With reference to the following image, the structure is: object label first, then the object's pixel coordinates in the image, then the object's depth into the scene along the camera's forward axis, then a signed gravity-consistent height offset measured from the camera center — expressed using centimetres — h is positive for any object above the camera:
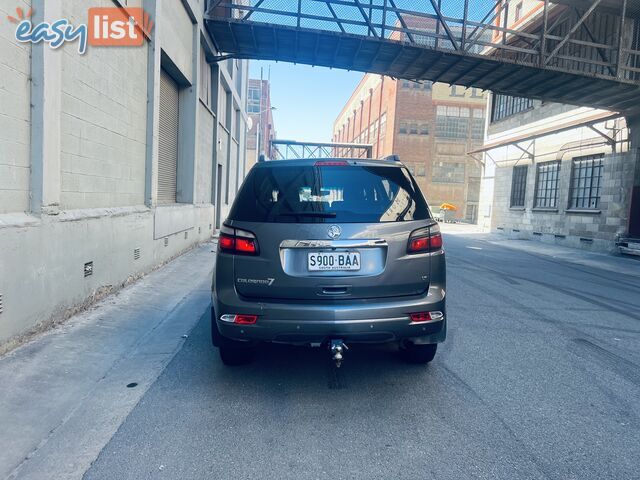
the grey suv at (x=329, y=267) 315 -46
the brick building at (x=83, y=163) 414 +35
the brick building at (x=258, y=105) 5375 +1224
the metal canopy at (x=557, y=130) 1555 +338
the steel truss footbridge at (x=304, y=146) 3117 +413
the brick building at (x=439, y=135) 4938 +817
